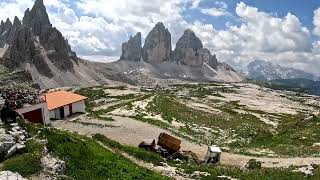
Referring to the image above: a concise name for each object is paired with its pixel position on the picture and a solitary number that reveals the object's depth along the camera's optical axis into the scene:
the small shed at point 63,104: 44.44
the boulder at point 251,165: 23.07
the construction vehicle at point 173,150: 25.36
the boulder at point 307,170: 20.78
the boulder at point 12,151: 17.41
